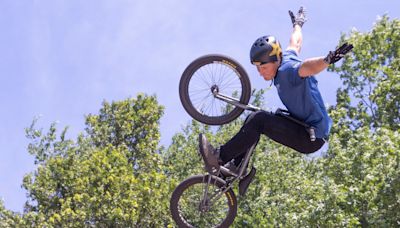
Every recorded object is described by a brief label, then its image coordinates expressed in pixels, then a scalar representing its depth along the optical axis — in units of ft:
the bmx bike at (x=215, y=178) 44.10
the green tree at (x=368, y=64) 146.13
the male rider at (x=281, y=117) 41.02
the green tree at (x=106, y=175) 140.33
